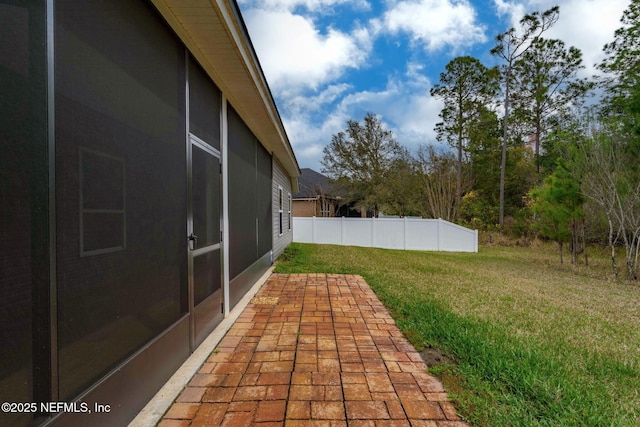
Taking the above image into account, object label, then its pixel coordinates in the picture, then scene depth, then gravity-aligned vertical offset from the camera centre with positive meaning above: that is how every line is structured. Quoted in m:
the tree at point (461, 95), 18.80 +7.23
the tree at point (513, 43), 16.20 +9.31
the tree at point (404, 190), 18.91 +1.41
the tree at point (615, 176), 7.52 +0.88
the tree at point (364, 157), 20.16 +3.68
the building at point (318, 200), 21.75 +0.95
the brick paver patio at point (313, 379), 1.97 -1.27
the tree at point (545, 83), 17.59 +7.56
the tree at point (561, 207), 9.11 +0.17
